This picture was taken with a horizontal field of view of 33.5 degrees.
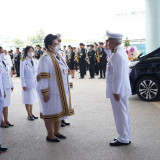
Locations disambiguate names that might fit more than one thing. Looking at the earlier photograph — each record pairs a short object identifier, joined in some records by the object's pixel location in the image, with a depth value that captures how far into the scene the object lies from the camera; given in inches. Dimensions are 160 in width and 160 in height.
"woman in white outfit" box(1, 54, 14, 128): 229.8
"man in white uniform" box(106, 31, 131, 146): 156.0
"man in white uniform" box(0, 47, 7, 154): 167.2
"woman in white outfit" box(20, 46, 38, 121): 245.6
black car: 302.0
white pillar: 510.3
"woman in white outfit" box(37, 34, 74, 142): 172.7
